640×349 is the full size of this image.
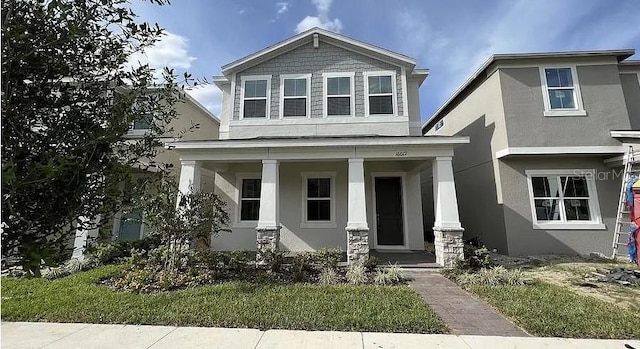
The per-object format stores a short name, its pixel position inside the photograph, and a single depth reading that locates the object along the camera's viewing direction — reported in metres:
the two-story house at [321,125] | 10.56
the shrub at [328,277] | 6.70
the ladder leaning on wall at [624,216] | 9.02
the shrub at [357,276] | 6.66
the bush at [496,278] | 6.54
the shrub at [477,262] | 7.59
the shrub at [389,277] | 6.61
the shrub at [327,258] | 7.54
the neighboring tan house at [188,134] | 11.60
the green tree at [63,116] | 2.04
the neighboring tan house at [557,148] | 9.48
